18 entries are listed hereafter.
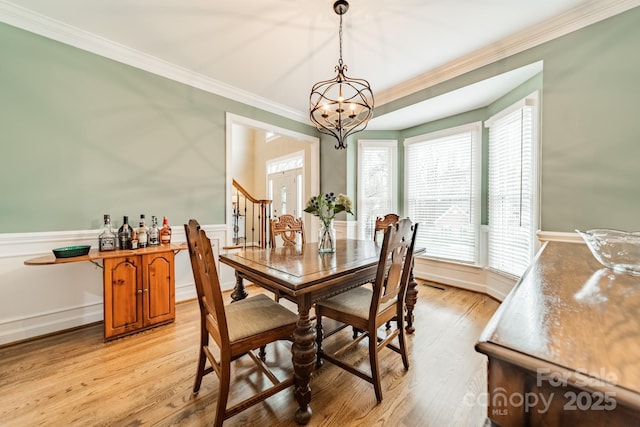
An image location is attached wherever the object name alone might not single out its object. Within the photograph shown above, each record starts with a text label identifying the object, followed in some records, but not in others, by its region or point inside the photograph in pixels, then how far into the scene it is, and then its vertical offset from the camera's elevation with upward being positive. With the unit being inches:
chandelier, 76.9 +36.2
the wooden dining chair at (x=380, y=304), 57.9 -25.3
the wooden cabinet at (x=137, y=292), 83.5 -29.9
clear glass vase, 82.0 -9.5
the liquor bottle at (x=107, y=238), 90.6 -10.6
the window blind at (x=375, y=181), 166.2 +20.8
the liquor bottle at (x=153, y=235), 101.8 -10.5
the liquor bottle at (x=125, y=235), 93.7 -9.6
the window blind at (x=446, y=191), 136.6 +12.5
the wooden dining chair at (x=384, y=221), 111.3 -4.7
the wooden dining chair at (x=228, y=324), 47.7 -25.7
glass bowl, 38.2 -6.2
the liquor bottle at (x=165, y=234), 105.3 -10.2
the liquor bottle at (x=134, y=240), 92.7 -11.3
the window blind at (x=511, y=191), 105.2 +9.5
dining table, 53.0 -15.9
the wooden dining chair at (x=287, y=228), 103.4 -7.3
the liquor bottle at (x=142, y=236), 96.4 -10.2
